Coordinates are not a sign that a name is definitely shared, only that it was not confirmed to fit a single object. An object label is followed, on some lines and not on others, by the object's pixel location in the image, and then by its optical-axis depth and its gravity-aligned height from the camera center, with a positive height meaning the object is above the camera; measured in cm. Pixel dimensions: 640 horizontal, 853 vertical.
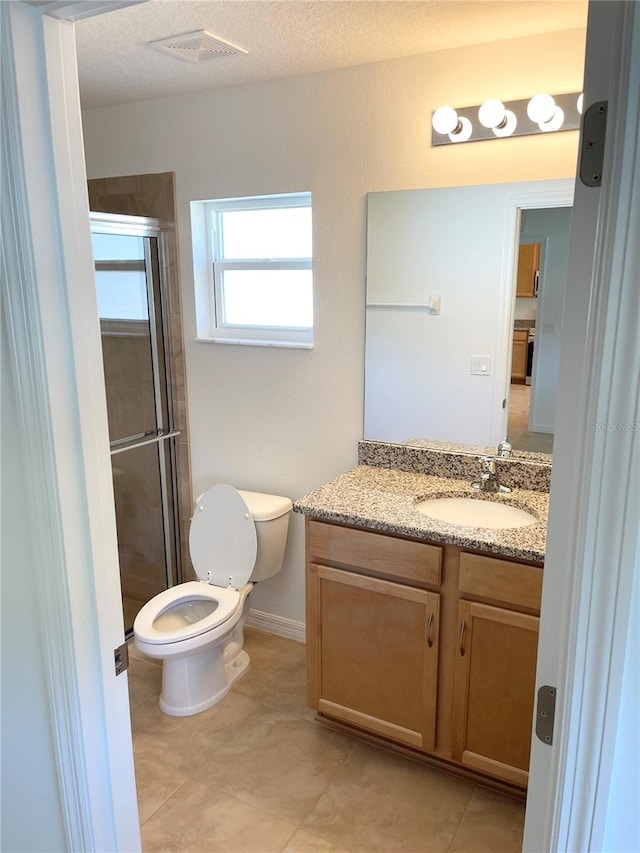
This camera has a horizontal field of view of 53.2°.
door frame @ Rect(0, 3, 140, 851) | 100 -20
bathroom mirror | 219 -6
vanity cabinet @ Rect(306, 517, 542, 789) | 195 -113
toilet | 249 -124
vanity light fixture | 202 +56
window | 282 +10
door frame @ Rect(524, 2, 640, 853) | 70 -21
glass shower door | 285 -51
